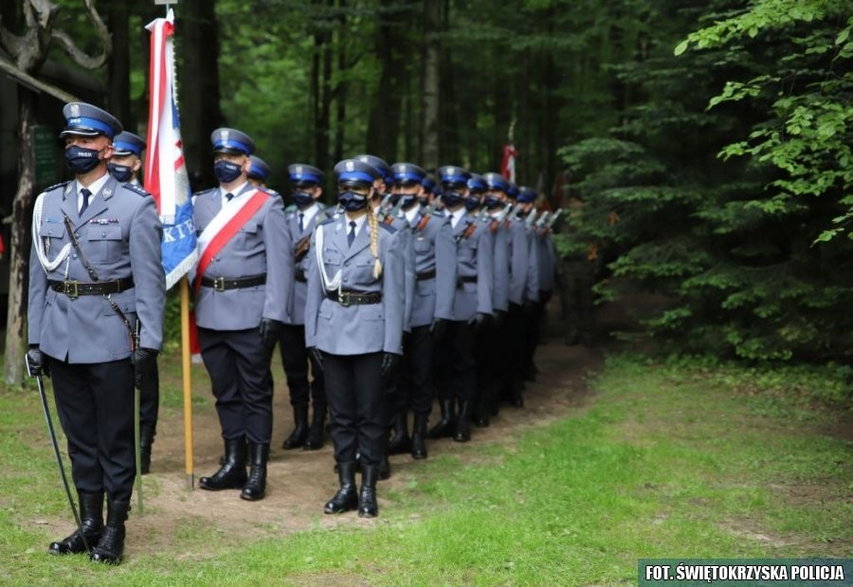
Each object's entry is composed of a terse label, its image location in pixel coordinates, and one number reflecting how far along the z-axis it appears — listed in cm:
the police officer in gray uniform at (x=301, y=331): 980
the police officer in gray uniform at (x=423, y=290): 955
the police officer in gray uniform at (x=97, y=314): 614
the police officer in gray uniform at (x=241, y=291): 780
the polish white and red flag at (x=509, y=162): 1870
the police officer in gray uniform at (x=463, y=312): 1052
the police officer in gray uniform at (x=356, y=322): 755
